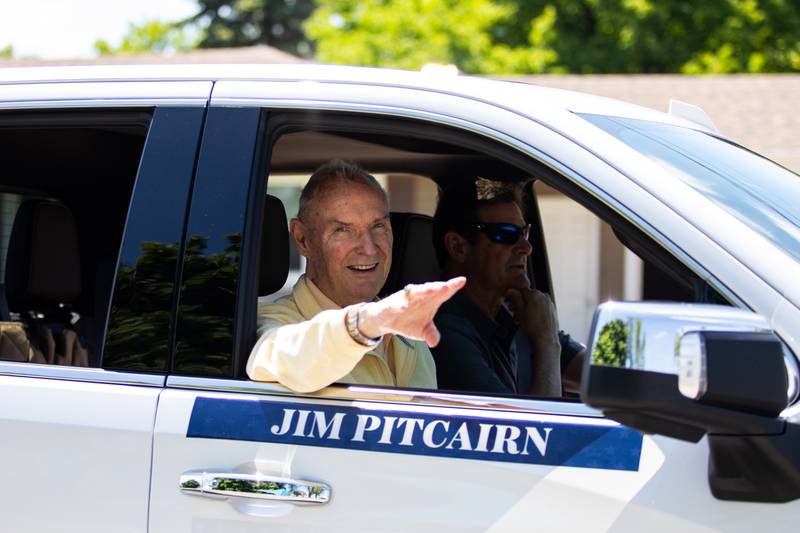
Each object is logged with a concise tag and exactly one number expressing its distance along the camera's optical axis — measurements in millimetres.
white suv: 4467
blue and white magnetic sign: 4629
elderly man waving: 4716
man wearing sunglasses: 5564
